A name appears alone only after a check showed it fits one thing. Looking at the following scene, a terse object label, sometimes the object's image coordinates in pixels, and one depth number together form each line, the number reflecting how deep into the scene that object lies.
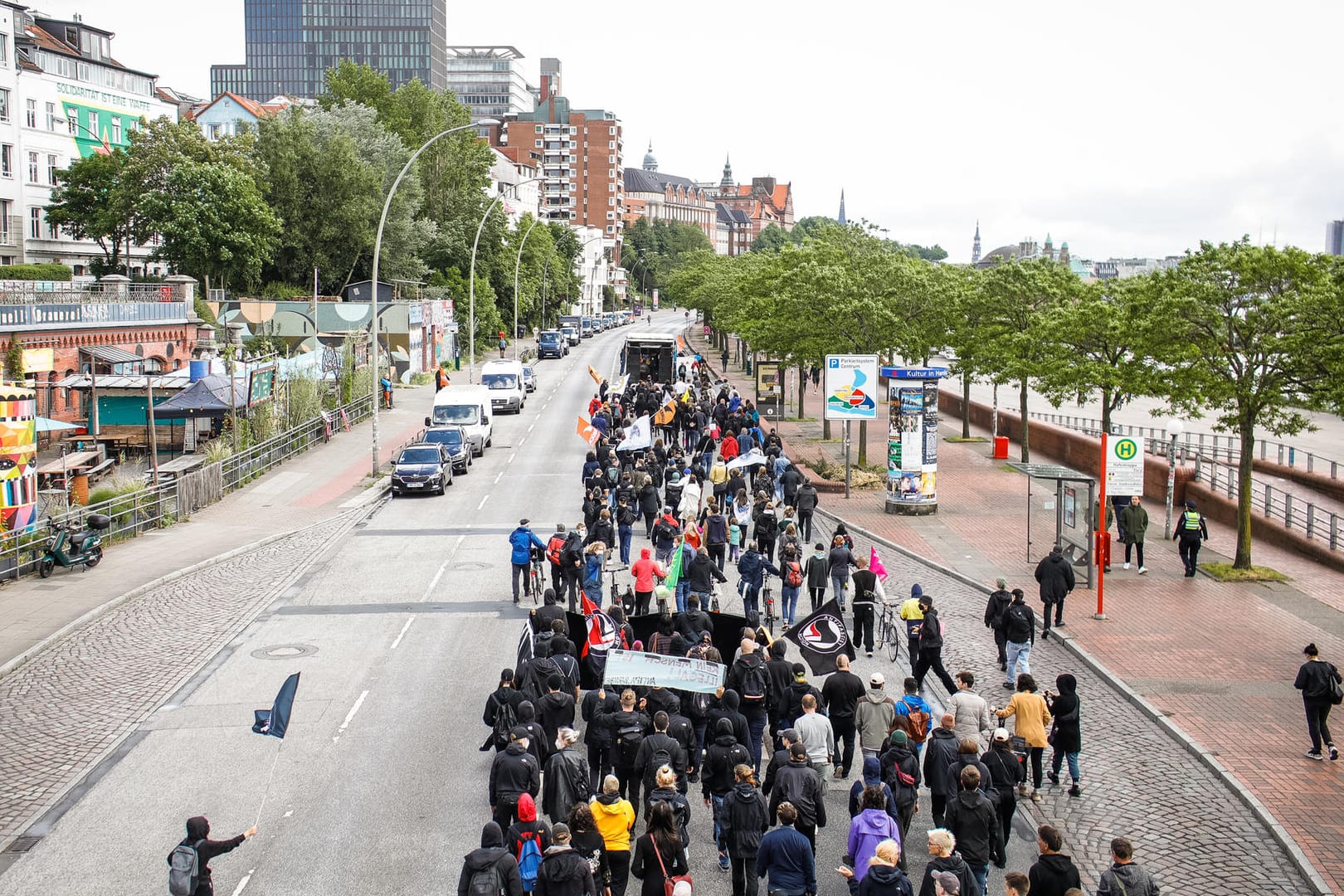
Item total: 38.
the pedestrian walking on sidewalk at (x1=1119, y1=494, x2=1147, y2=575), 25.59
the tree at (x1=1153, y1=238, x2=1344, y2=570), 23.78
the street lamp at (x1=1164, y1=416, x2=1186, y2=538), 29.19
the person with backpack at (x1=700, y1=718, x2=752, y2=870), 11.82
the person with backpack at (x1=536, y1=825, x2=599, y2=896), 9.66
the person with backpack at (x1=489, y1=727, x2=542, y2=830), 11.62
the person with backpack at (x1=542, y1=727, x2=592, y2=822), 11.55
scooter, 24.66
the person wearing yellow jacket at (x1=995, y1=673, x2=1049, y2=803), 13.83
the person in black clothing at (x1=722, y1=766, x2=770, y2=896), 10.88
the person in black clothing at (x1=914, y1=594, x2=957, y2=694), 16.53
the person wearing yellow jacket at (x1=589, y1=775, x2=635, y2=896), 10.70
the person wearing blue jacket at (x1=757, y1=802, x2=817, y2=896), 10.30
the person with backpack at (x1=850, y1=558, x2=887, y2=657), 19.17
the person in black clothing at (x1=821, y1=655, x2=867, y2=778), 13.99
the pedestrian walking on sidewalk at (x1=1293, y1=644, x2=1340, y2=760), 14.70
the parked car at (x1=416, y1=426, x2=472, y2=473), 38.16
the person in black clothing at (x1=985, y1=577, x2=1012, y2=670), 17.66
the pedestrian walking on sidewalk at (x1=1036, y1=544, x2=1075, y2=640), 20.19
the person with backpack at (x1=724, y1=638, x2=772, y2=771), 13.66
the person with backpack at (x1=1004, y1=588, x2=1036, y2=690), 16.83
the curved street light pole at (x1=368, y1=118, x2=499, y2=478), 35.57
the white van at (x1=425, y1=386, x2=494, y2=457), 41.88
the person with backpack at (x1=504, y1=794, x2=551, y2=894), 10.55
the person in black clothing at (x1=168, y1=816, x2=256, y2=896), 10.09
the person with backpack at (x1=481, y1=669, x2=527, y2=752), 13.26
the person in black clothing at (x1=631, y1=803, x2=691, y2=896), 10.48
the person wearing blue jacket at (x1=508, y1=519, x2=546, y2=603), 22.11
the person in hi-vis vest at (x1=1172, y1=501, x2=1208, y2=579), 24.86
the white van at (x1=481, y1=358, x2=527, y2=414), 54.84
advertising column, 31.56
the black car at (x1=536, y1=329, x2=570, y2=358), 90.12
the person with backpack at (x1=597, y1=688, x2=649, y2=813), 12.41
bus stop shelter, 24.34
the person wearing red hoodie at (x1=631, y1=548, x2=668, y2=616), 19.91
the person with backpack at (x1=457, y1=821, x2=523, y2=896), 9.58
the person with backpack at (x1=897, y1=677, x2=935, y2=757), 12.86
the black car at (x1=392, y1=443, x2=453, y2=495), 34.16
